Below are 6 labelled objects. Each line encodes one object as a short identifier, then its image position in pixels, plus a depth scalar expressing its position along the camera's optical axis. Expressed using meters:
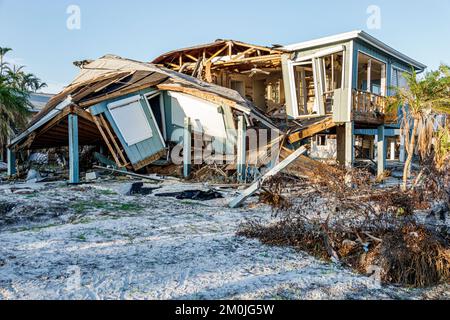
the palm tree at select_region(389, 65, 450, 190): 9.00
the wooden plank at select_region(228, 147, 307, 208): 7.93
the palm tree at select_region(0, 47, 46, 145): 16.52
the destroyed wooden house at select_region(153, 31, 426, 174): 12.81
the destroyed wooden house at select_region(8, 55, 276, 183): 11.85
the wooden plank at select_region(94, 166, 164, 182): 11.98
